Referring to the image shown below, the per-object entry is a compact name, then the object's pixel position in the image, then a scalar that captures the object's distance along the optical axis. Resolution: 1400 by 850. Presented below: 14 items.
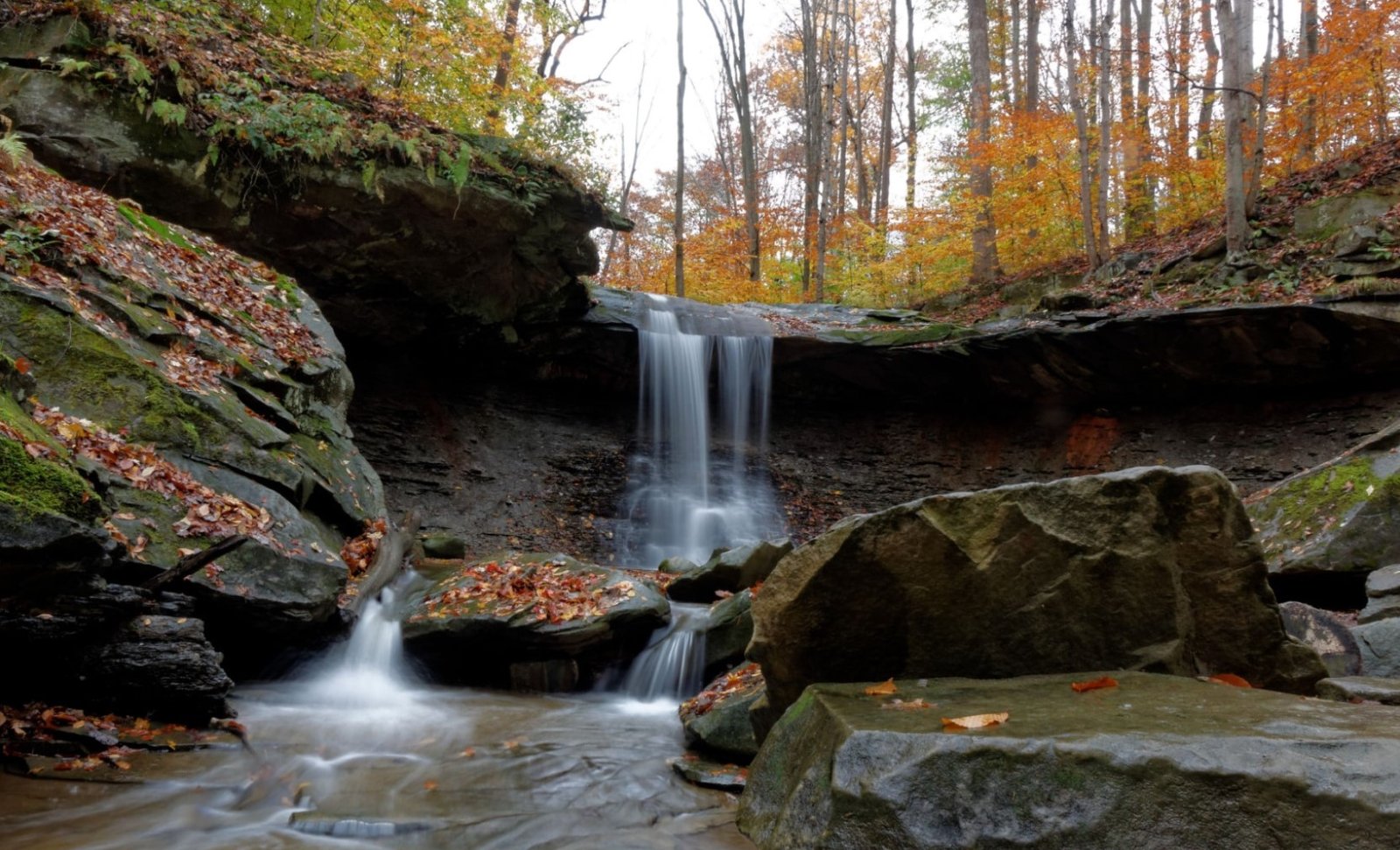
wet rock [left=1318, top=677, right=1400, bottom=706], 3.53
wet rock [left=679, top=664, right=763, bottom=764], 4.71
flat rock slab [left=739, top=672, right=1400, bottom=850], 2.03
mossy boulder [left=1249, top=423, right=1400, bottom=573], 6.46
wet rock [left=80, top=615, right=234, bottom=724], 4.21
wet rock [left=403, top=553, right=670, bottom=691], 6.54
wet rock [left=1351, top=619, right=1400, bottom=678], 4.68
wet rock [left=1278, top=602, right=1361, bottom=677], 4.86
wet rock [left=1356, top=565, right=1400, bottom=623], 5.42
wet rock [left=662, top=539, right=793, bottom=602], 8.24
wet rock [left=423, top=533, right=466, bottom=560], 9.88
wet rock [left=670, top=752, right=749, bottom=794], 4.31
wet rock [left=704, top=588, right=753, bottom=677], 6.49
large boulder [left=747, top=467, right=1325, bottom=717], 3.41
